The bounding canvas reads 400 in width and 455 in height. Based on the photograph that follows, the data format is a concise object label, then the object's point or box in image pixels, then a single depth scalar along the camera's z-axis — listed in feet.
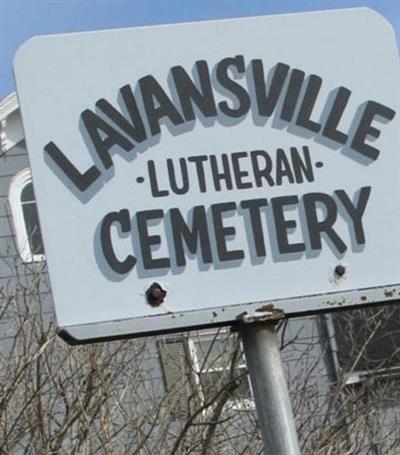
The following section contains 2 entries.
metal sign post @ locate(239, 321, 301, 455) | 17.46
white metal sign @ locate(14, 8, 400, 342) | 17.41
